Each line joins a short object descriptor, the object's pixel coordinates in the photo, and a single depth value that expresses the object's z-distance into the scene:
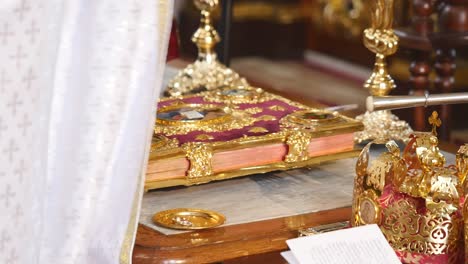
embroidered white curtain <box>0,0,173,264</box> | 2.21
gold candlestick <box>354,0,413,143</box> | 2.85
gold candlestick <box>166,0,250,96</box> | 3.11
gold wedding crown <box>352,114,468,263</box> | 2.29
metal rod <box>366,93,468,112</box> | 2.38
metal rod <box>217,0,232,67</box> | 3.38
